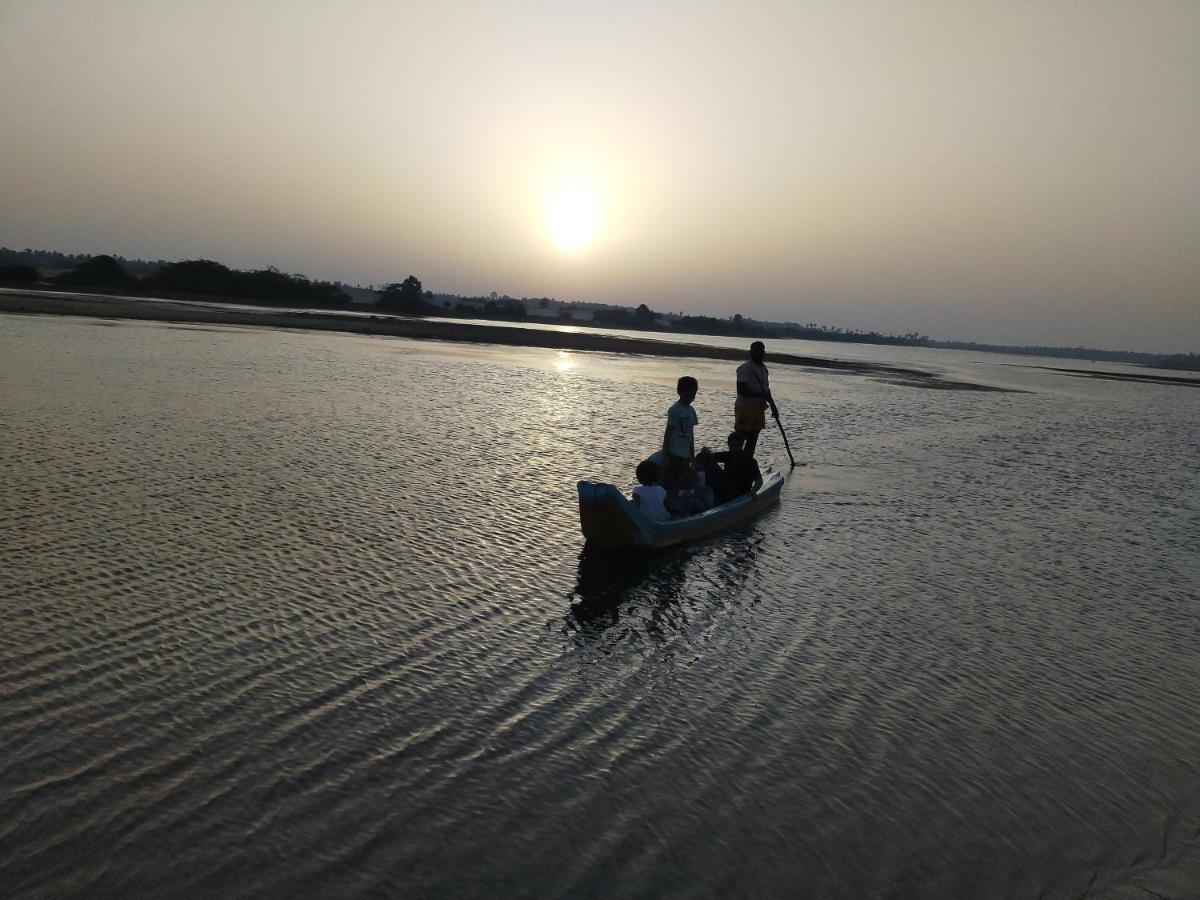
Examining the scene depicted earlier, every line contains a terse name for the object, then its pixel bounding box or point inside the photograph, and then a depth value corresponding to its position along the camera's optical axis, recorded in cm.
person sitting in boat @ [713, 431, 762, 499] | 1553
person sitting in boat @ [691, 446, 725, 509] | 1458
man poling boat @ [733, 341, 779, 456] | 1730
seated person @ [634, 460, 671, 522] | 1246
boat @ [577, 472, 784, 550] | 1158
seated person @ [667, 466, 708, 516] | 1380
